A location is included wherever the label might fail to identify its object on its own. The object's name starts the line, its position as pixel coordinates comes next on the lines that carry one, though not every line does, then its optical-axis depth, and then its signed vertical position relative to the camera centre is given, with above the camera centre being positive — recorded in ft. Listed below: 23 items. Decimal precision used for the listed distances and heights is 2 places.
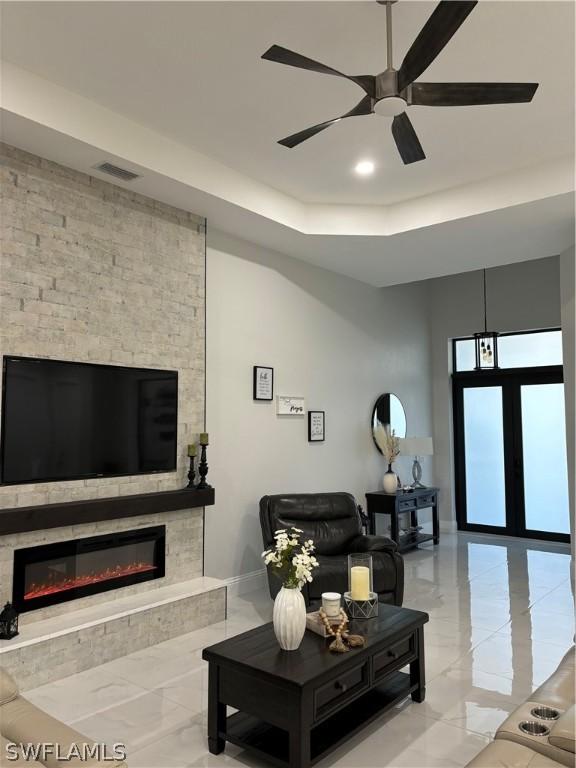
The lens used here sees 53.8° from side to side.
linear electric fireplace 11.71 -3.19
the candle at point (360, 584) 9.98 -2.80
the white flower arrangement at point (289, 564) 8.77 -2.16
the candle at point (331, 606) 9.50 -3.04
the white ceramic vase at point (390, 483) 22.21 -2.26
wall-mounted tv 11.69 +0.10
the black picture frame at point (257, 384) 17.69 +1.27
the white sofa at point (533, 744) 5.49 -3.29
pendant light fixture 20.16 +2.68
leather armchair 13.89 -3.13
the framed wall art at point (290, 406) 18.61 +0.64
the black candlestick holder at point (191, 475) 15.03 -1.33
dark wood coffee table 7.67 -3.84
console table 21.36 -3.27
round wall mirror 23.30 +0.45
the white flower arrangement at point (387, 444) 23.08 -0.77
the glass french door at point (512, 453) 23.93 -1.22
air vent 12.76 +5.81
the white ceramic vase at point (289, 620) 8.55 -2.95
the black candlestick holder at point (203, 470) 15.12 -1.20
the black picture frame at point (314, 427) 19.76 -0.07
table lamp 23.00 -0.85
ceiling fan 7.33 +5.00
